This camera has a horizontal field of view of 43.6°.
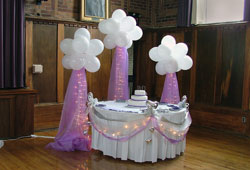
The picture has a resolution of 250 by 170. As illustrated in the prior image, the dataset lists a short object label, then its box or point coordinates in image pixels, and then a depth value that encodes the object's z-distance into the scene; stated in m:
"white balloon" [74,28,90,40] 4.62
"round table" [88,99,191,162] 4.21
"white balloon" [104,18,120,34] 4.81
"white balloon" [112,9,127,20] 4.93
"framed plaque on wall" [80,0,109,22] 6.34
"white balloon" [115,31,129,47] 4.92
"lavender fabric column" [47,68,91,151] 4.73
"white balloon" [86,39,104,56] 4.64
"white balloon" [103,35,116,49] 4.99
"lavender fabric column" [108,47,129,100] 5.15
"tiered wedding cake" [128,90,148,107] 4.61
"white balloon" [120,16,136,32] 4.86
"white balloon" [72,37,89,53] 4.48
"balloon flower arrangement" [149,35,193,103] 5.02
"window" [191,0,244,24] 6.05
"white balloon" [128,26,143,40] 5.07
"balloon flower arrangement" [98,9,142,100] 4.87
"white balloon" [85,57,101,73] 4.69
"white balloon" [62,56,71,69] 4.59
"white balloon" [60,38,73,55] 4.59
